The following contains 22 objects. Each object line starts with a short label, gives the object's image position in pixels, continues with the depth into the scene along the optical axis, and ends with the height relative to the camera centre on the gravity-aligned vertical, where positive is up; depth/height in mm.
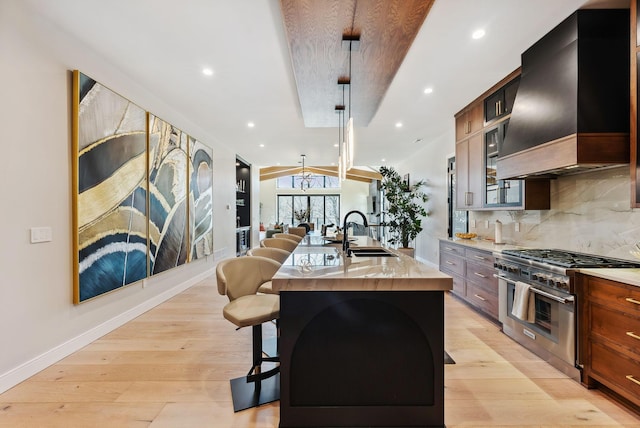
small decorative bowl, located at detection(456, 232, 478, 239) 4367 -349
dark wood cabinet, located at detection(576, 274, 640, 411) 1794 -809
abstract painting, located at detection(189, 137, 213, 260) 4910 +209
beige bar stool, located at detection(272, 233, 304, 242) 4591 -394
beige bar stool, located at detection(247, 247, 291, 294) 2830 -399
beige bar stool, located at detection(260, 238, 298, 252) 3830 -407
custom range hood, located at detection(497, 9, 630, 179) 2256 +941
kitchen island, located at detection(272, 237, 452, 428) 1654 -814
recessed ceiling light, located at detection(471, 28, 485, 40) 2455 +1491
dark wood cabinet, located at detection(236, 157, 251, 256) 8672 +300
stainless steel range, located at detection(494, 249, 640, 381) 2193 -715
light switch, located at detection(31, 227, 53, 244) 2270 -178
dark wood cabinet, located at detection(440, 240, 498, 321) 3256 -780
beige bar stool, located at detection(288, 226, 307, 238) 6049 -397
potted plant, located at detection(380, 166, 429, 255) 6715 +105
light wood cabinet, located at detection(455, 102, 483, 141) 4027 +1307
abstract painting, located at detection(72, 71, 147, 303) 2643 +224
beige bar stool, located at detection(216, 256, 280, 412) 1927 -647
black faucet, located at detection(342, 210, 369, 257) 2481 -284
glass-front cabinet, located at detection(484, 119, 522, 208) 3314 +345
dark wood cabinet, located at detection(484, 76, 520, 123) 3287 +1303
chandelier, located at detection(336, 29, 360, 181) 2432 +723
